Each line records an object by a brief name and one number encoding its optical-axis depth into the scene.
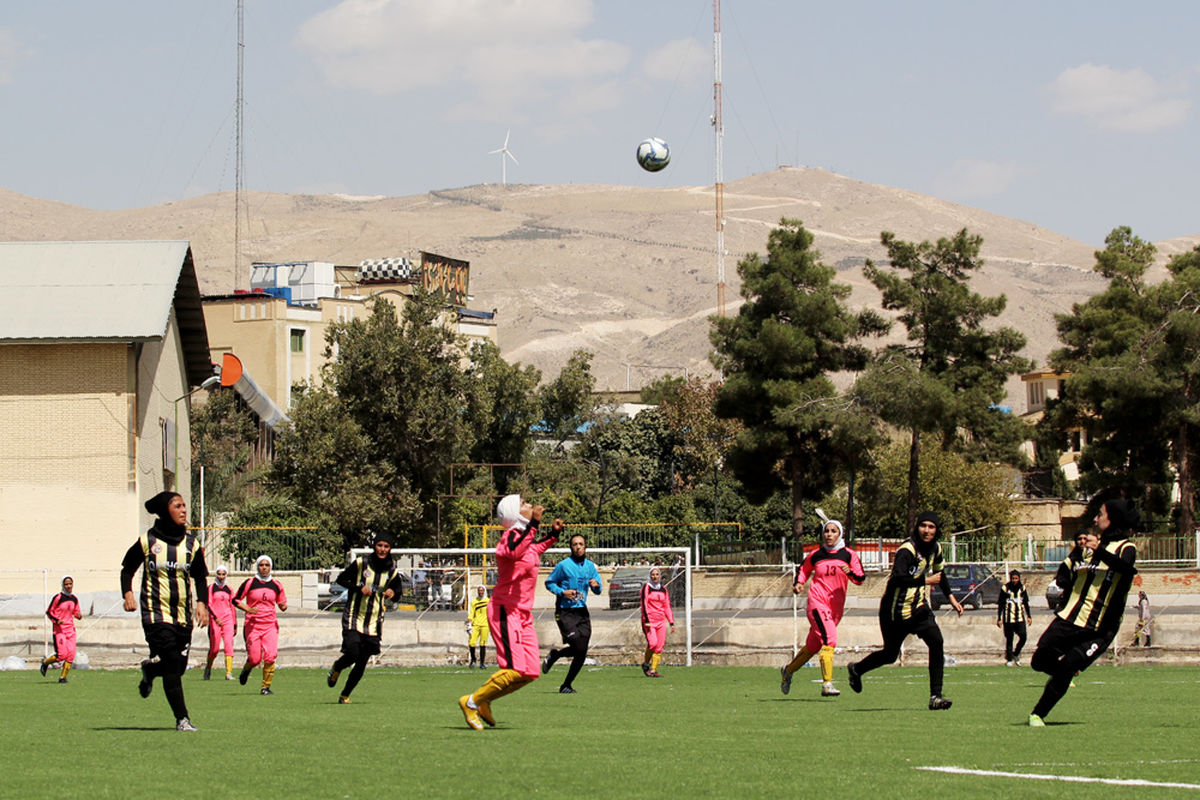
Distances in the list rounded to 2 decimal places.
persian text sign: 108.32
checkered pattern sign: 116.44
